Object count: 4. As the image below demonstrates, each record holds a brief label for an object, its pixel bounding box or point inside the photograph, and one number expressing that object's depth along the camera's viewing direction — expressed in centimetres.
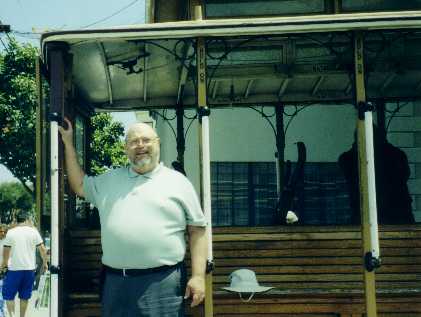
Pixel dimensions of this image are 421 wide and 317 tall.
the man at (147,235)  381
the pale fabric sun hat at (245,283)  495
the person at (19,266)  925
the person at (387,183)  620
